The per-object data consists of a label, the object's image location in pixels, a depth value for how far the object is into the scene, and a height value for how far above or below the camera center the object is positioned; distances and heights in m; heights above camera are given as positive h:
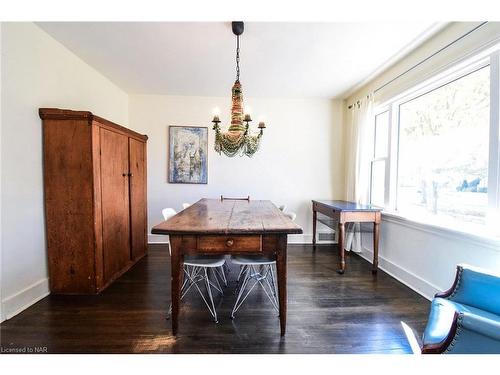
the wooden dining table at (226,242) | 1.52 -0.46
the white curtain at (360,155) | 3.15 +0.41
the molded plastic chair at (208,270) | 1.79 -1.14
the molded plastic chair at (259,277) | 1.86 -1.17
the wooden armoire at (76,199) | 2.07 -0.20
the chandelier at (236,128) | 2.20 +0.55
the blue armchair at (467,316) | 0.80 -0.68
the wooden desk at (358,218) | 2.66 -0.48
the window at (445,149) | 1.77 +0.33
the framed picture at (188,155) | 3.75 +0.45
